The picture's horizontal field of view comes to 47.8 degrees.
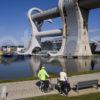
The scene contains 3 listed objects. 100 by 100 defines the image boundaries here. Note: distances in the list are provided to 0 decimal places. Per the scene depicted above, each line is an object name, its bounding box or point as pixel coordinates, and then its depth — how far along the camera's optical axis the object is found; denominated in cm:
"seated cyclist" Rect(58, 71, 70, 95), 666
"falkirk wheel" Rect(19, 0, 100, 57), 3697
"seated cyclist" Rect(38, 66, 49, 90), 697
